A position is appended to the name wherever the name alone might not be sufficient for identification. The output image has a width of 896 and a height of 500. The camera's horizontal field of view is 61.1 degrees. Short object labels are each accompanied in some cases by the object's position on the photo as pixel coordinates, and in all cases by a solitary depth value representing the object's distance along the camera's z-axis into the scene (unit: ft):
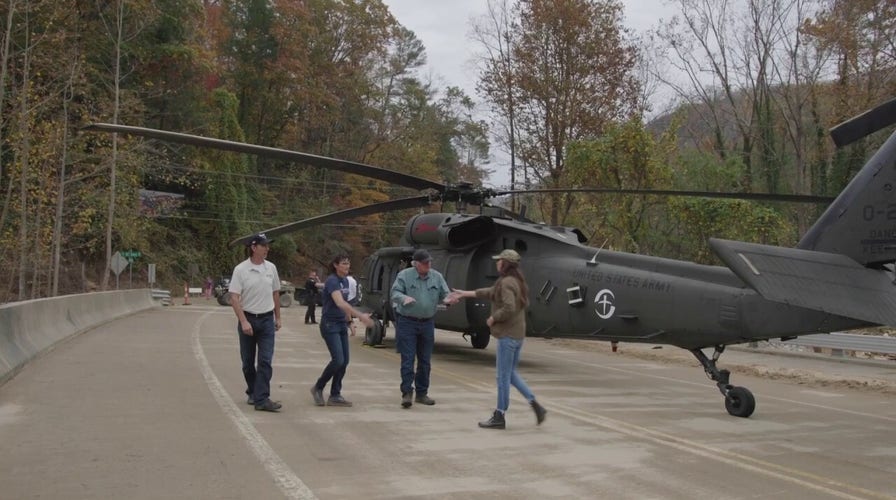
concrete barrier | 35.76
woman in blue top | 28.32
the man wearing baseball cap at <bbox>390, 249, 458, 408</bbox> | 28.81
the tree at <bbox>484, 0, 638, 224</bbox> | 96.32
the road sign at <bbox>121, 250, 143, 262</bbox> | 126.85
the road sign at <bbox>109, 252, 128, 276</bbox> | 107.65
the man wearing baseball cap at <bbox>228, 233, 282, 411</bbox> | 26.73
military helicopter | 24.49
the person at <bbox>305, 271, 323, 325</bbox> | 80.39
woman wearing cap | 25.12
